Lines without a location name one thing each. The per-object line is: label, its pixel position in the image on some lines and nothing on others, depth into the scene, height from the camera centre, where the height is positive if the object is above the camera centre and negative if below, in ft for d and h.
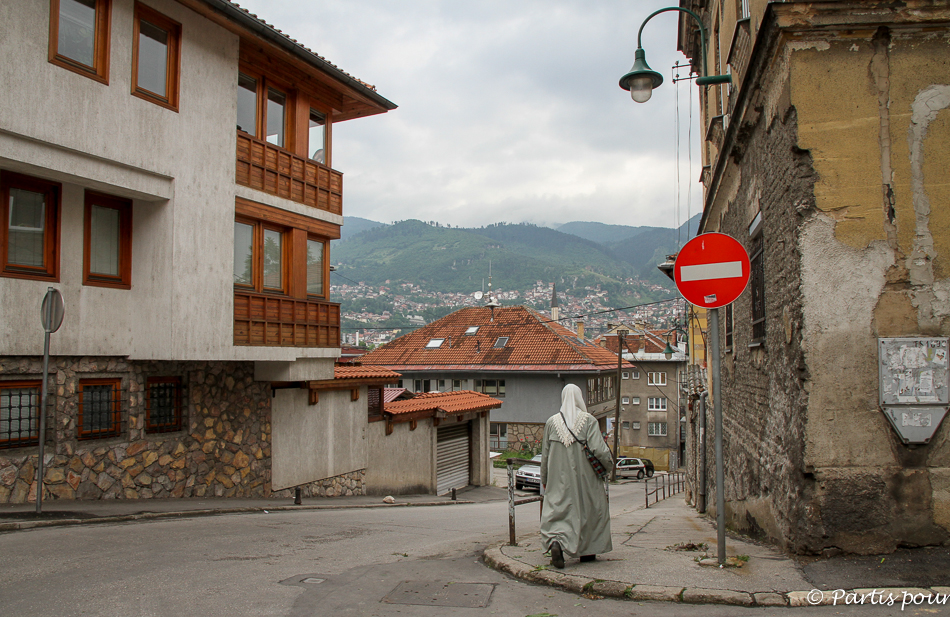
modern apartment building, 33.58 +6.52
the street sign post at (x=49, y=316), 29.78 +1.78
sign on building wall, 18.69 -0.70
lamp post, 28.63 +11.69
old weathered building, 18.75 +2.92
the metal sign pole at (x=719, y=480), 18.76 -3.26
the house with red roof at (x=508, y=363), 134.31 -1.00
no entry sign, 19.02 +2.43
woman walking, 20.68 -3.97
